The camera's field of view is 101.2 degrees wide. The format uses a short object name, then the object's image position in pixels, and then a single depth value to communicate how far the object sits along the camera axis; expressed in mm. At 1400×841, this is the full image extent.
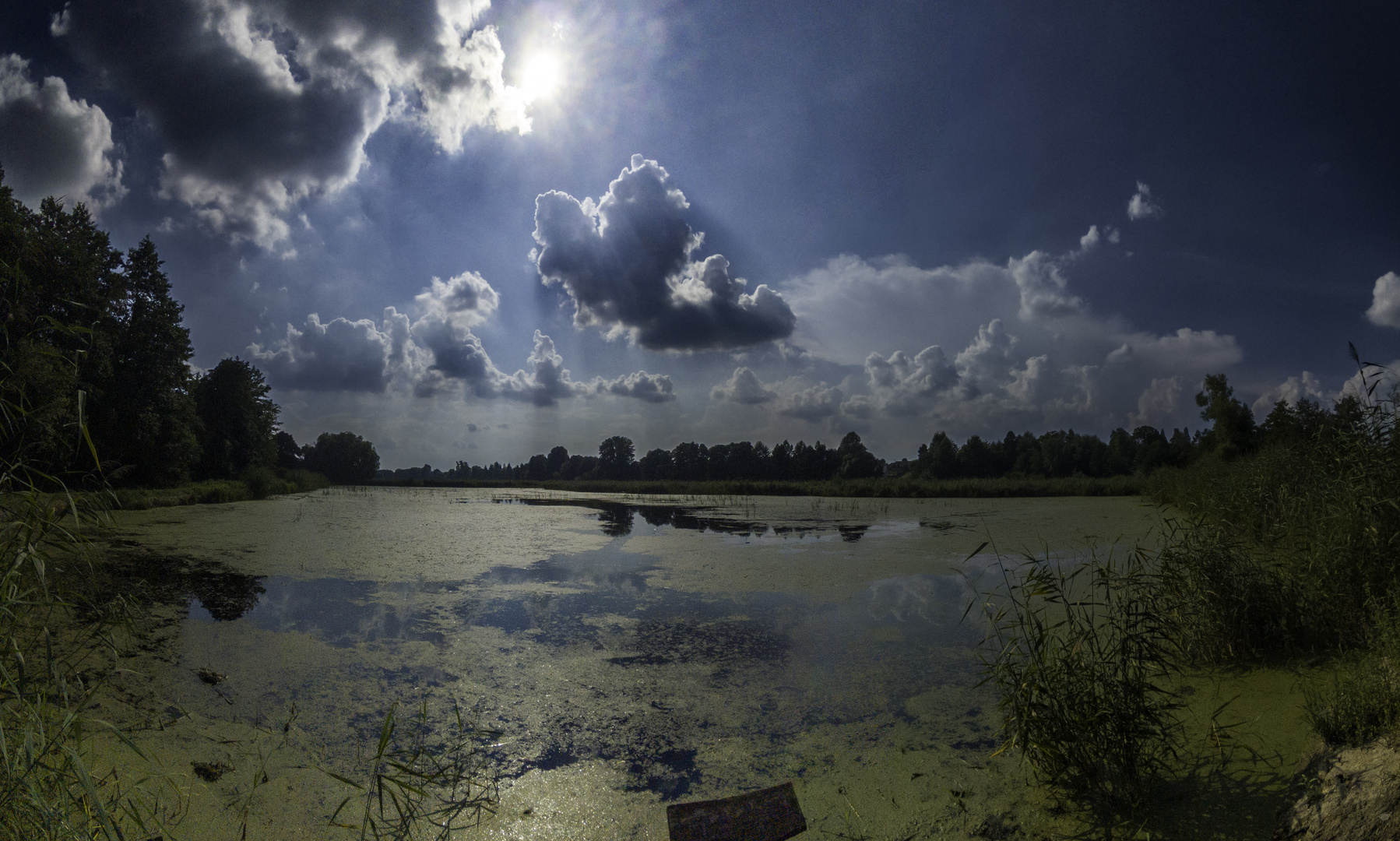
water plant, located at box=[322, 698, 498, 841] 1904
